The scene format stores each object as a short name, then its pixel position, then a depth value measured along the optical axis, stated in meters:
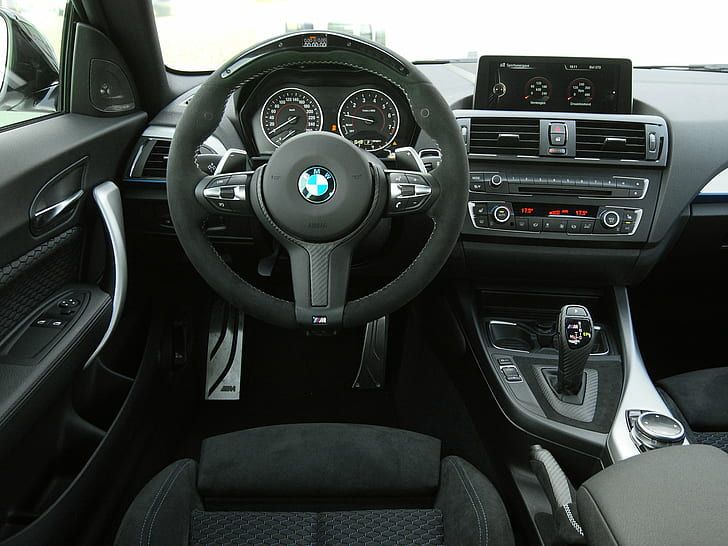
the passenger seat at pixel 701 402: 1.65
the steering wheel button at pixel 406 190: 1.28
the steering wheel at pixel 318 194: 1.21
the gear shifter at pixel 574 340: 1.72
